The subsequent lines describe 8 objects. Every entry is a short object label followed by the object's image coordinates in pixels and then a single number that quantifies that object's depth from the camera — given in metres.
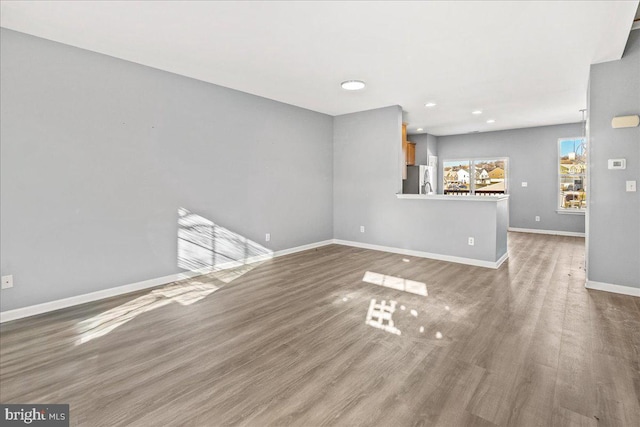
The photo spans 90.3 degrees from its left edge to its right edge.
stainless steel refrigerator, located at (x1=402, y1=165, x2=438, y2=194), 7.48
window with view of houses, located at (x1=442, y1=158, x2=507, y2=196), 8.45
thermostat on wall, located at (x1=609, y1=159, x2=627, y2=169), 3.47
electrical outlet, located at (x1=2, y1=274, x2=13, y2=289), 2.83
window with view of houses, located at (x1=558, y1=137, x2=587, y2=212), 7.33
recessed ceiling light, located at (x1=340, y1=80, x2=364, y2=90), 4.25
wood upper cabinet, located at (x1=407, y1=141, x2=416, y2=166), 8.02
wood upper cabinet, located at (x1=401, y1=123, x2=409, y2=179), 6.05
